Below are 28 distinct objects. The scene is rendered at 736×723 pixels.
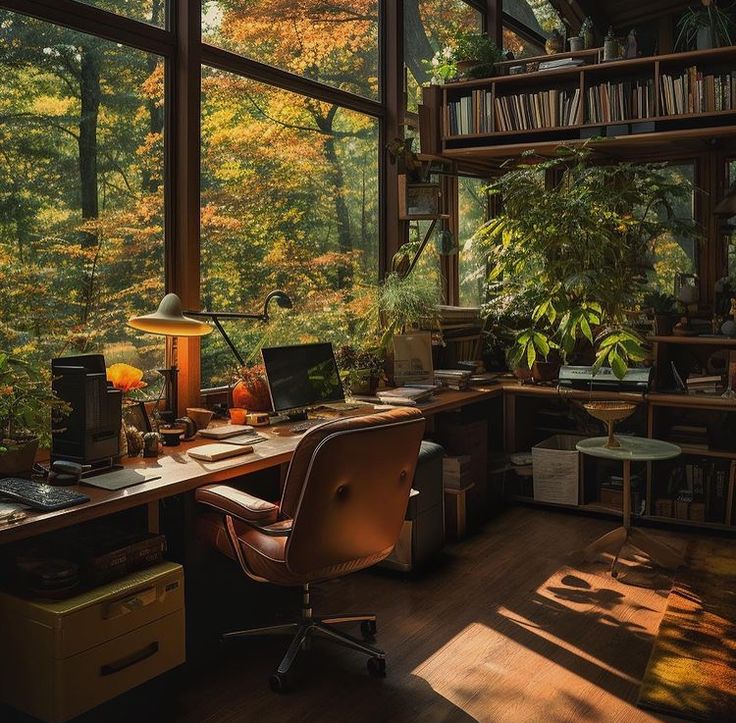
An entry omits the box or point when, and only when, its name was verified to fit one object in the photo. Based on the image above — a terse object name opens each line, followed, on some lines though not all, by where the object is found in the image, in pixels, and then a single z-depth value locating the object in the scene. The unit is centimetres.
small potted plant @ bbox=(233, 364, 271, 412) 395
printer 493
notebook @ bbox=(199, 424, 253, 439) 354
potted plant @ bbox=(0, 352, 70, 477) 279
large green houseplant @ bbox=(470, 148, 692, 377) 468
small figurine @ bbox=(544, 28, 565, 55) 542
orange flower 324
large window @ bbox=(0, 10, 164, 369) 307
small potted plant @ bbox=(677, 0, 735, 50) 485
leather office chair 271
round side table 411
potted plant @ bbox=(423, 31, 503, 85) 537
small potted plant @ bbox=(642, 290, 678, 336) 520
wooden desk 242
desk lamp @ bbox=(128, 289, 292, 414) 323
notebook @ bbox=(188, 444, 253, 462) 317
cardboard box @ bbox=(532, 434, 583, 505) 507
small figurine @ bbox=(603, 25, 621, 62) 503
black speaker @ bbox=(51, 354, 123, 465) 291
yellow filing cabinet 240
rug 282
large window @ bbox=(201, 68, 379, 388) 400
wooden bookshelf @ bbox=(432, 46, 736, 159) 472
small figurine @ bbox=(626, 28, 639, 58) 506
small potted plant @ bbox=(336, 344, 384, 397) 467
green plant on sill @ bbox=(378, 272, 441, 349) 488
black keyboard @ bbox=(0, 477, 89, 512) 250
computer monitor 388
